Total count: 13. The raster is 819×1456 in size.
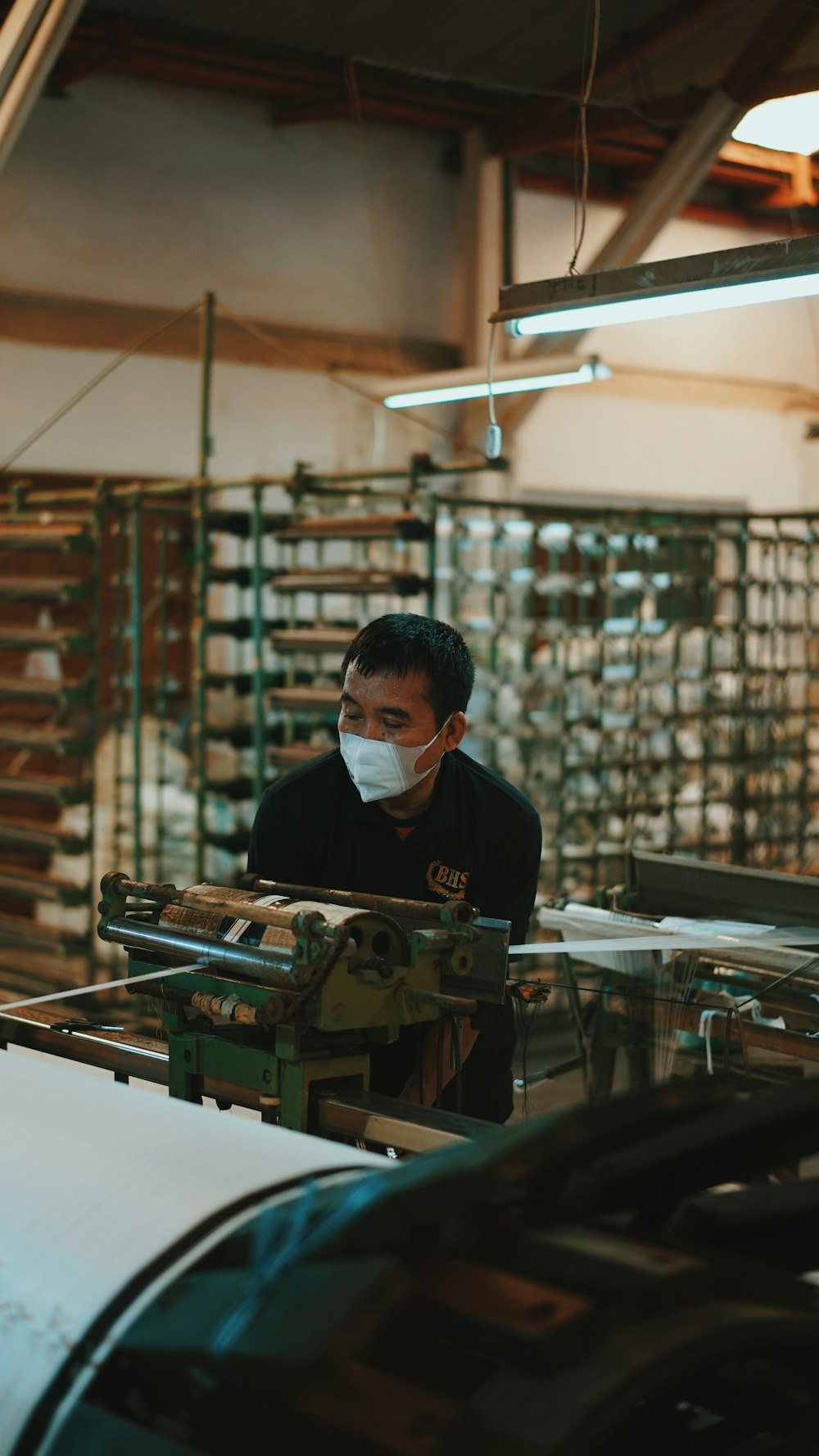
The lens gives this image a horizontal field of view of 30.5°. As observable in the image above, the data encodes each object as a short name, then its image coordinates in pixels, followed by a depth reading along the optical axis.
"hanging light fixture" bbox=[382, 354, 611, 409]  4.17
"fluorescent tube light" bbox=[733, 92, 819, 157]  4.87
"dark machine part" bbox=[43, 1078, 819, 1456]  0.82
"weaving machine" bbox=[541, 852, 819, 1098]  2.39
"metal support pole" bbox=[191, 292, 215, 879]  5.05
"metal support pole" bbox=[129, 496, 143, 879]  5.20
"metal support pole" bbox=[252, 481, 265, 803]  4.91
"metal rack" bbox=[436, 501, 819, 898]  5.59
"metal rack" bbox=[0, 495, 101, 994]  5.16
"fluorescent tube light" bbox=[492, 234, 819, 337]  2.32
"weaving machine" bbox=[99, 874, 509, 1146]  1.54
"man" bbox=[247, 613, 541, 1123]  2.09
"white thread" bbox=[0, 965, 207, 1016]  1.68
